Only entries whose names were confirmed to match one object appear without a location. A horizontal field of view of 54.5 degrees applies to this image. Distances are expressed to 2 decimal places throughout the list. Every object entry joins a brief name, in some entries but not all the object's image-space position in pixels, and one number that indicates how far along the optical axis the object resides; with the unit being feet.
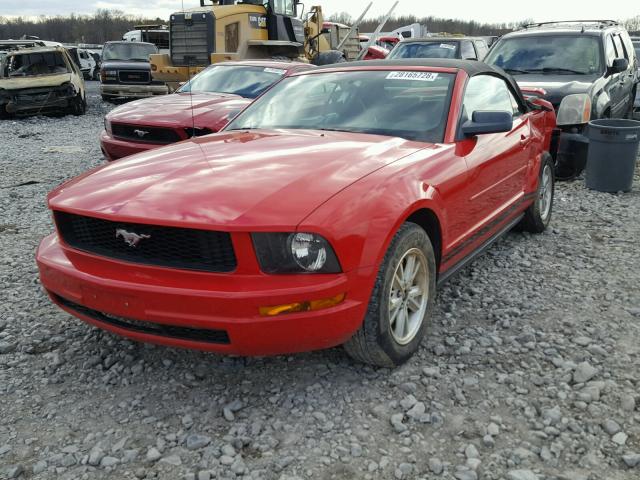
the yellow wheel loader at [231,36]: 48.96
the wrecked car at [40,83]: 47.57
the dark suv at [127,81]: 58.03
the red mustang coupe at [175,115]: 22.75
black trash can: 22.86
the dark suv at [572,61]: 26.18
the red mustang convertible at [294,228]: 8.49
